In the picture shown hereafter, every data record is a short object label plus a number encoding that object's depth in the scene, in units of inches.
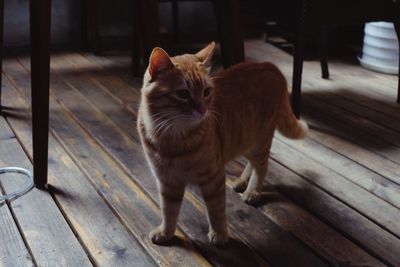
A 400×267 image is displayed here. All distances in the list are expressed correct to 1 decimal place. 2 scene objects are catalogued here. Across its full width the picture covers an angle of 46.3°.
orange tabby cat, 41.9
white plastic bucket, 103.1
